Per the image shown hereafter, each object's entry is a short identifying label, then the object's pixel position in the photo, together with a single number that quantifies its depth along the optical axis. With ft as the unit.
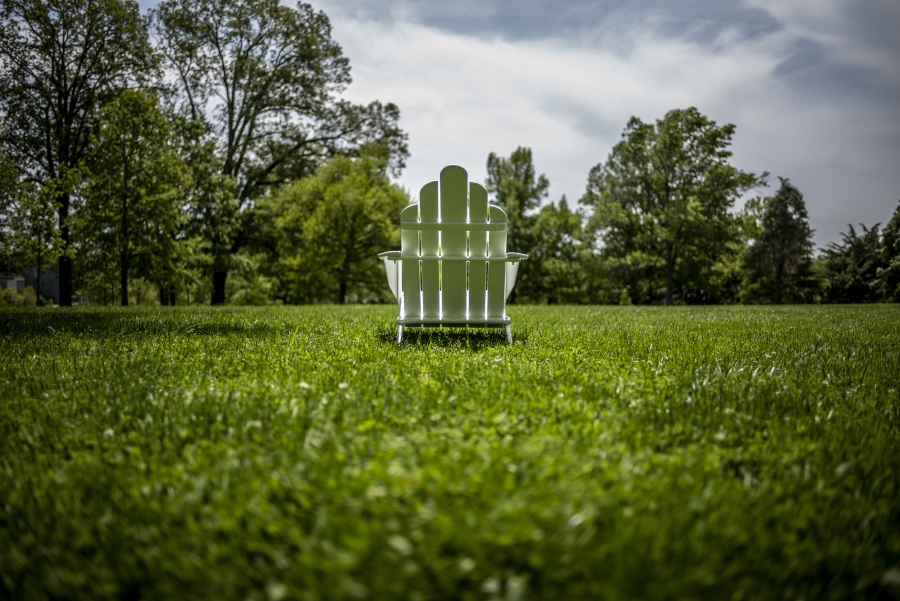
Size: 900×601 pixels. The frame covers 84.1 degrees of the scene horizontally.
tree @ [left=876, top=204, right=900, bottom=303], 101.71
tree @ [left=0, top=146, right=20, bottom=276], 59.77
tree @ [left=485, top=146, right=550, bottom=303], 120.98
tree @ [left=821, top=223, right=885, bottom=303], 122.41
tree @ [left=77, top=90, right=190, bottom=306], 56.08
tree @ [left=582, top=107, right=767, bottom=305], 97.76
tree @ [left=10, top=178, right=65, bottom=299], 59.36
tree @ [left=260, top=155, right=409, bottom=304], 82.64
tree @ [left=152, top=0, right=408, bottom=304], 86.38
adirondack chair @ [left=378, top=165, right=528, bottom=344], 18.66
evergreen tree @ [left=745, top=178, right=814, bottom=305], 120.06
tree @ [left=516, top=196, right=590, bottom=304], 120.06
